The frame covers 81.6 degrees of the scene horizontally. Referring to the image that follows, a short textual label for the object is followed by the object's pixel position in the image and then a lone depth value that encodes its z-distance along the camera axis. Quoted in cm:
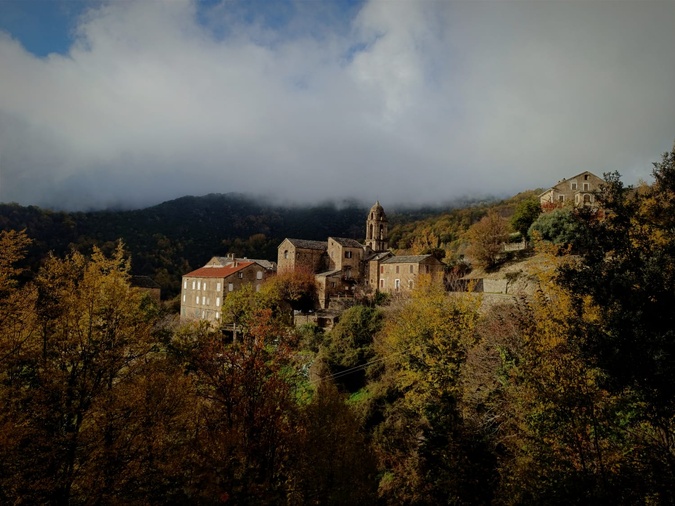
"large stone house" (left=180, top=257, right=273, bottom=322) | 4869
